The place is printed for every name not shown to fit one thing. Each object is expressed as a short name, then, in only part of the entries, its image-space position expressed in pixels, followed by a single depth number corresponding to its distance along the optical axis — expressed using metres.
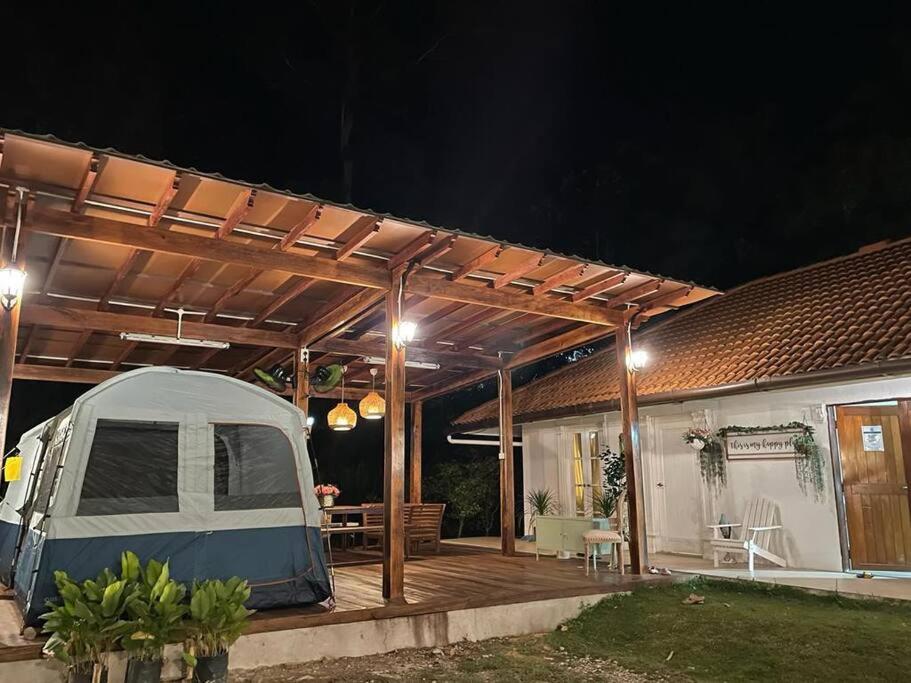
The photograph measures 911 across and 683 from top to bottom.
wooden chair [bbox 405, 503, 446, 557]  9.63
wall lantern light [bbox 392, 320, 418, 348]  6.28
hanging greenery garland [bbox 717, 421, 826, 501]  8.06
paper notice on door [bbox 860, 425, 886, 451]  7.95
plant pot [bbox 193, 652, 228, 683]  4.21
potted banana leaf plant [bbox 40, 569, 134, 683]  4.03
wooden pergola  4.97
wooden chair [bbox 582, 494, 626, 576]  7.52
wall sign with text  8.34
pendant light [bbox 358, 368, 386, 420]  9.32
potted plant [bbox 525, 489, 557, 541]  11.41
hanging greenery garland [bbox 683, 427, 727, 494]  9.08
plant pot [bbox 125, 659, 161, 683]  4.13
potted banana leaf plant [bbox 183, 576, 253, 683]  4.23
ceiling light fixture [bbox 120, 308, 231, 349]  7.70
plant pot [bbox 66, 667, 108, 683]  4.07
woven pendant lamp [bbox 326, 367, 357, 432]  9.32
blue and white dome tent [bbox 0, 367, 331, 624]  5.06
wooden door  7.70
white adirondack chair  8.07
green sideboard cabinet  8.56
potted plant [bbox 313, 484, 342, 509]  8.39
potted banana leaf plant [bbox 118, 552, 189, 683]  4.14
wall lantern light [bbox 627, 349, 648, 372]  7.85
